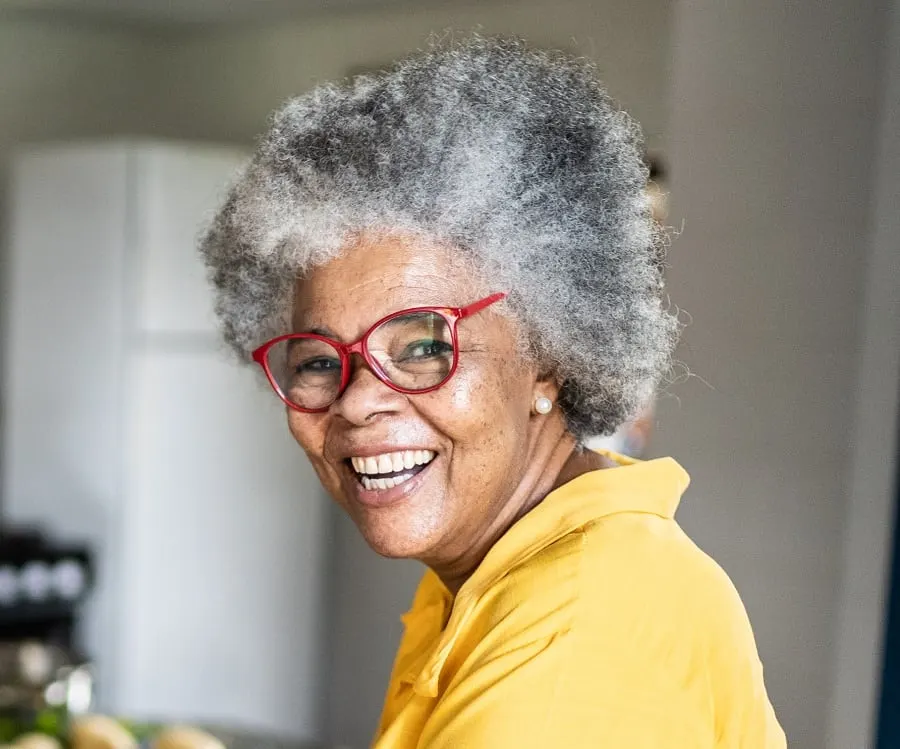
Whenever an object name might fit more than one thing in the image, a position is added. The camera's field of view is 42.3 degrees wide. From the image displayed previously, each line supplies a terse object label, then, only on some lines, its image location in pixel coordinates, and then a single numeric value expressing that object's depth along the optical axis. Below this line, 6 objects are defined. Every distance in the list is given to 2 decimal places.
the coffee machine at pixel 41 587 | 3.59
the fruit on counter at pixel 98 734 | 1.64
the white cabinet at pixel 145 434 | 3.73
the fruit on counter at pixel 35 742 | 1.67
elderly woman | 0.93
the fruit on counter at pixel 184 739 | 1.65
